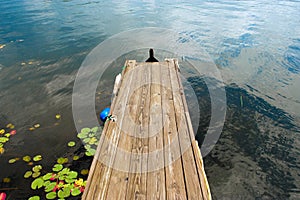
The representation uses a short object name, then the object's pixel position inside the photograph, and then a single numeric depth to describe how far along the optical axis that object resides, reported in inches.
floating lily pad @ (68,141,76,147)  212.1
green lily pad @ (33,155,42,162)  195.2
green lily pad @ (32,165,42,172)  183.2
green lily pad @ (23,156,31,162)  194.7
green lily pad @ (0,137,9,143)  211.8
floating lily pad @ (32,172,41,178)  176.9
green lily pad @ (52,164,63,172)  181.9
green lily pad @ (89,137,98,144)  212.8
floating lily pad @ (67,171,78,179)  173.8
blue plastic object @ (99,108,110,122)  226.1
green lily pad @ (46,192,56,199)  156.7
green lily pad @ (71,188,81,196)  158.0
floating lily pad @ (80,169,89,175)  180.7
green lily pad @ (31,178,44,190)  165.9
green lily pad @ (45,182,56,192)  160.9
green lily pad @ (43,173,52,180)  170.5
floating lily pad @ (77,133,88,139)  222.3
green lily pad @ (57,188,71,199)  155.6
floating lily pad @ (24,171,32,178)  177.2
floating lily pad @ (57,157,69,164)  192.2
